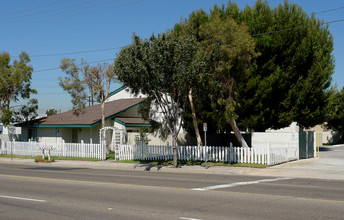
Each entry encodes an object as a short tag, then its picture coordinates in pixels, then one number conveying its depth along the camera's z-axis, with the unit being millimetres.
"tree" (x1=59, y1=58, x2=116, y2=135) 28008
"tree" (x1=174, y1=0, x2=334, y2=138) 25094
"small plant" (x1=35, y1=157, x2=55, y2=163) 26005
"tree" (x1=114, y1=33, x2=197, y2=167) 18266
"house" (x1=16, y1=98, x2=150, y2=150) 31156
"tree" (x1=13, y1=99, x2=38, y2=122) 36438
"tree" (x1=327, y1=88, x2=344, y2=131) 47562
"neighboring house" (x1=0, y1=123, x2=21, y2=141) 28797
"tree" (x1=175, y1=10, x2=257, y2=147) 20594
